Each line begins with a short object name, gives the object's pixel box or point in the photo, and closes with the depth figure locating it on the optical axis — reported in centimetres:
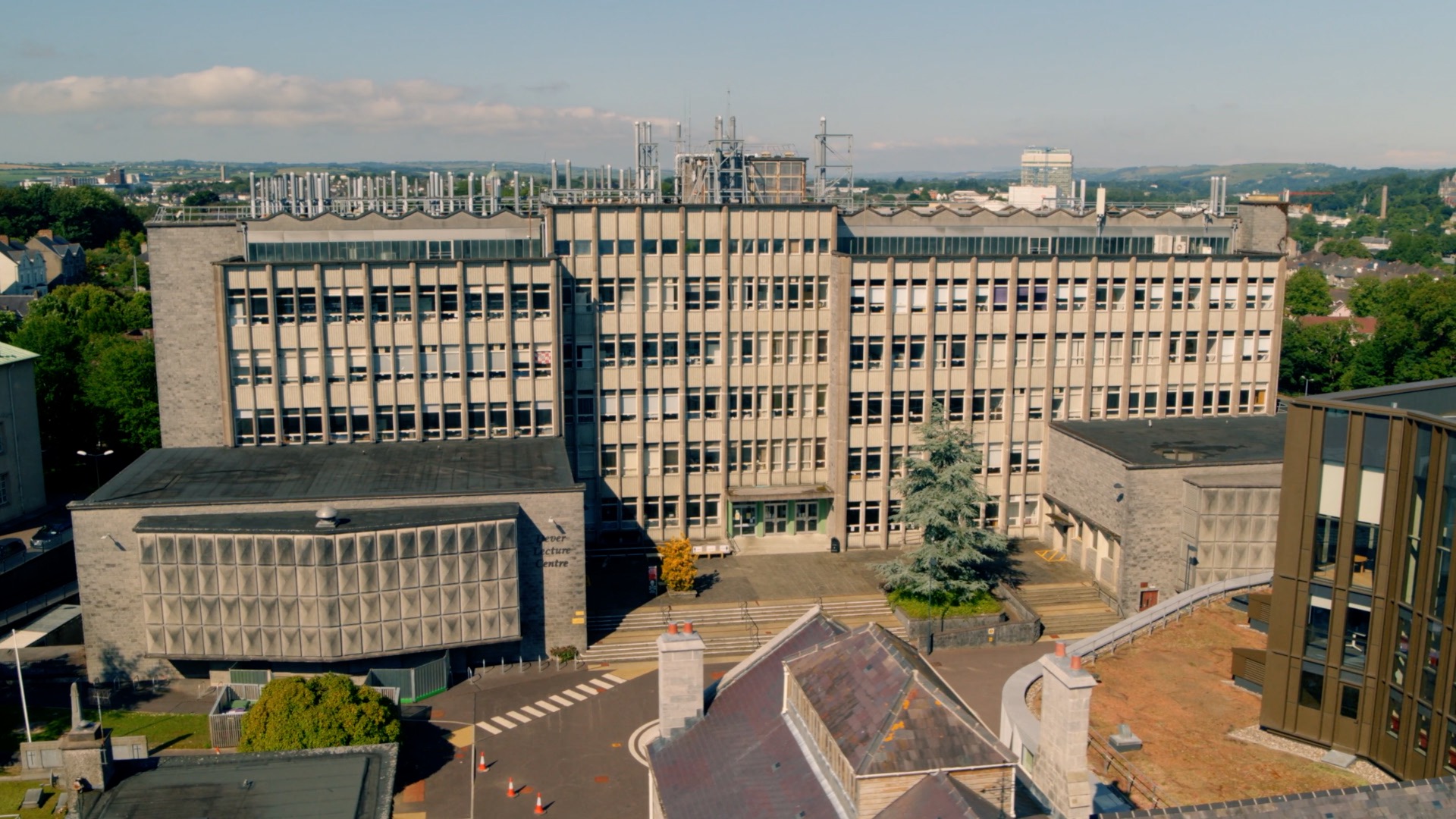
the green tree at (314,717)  4159
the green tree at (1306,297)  14550
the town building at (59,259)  17350
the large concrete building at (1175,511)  5809
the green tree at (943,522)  5884
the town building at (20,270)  15800
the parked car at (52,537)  6838
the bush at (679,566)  6069
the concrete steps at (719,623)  5625
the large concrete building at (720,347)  6112
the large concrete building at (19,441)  7475
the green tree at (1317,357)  11256
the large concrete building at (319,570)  4972
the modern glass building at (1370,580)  3328
